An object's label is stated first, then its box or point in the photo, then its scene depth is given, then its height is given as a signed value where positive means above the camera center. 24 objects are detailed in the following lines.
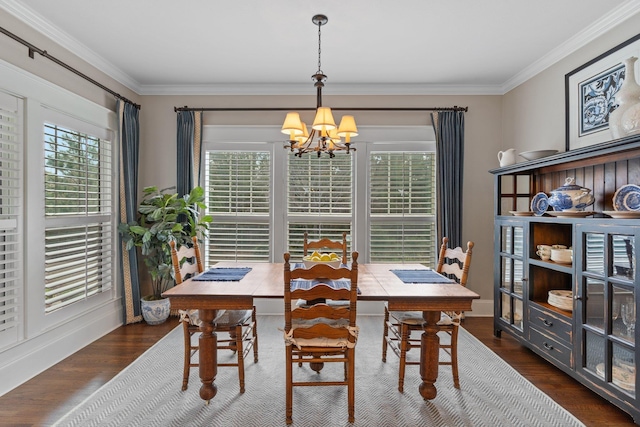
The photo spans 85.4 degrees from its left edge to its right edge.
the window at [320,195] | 4.11 +0.21
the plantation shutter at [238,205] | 4.14 +0.10
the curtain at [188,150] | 4.01 +0.73
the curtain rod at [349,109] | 4.02 +1.22
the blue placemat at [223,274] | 2.49 -0.47
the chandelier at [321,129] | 2.29 +0.58
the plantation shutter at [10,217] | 2.42 -0.03
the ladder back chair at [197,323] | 2.35 -0.75
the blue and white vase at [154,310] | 3.71 -1.05
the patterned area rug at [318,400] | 2.08 -1.24
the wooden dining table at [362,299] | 2.10 -0.53
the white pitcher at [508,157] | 3.32 +0.54
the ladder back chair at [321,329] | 1.94 -0.69
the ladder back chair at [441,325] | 2.40 -0.79
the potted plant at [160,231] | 3.56 -0.19
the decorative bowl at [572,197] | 2.56 +0.12
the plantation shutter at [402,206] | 4.10 +0.08
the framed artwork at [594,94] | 2.56 +0.96
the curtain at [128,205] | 3.71 +0.09
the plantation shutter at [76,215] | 2.87 -0.02
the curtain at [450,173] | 3.96 +0.46
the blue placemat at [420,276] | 2.48 -0.48
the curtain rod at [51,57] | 2.42 +1.24
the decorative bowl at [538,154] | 2.98 +0.52
